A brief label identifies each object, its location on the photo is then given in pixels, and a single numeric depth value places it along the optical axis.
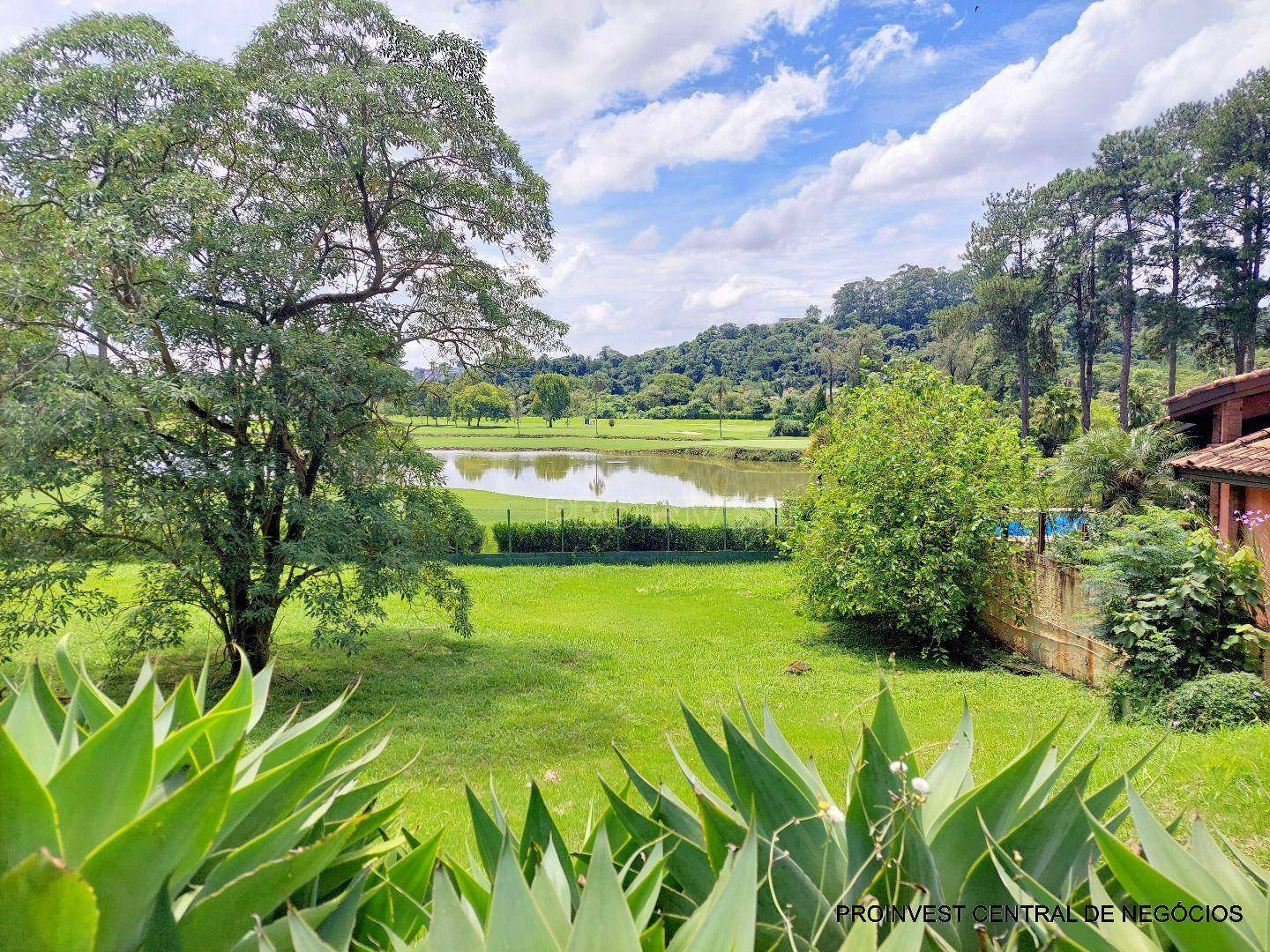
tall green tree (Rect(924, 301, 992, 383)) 45.91
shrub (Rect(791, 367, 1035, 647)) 11.54
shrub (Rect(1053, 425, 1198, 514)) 14.17
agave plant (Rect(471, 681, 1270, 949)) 1.04
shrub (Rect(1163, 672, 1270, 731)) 6.73
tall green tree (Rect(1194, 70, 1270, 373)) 28.95
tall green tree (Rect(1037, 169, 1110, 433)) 35.84
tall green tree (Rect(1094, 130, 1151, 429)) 34.22
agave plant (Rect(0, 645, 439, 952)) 0.90
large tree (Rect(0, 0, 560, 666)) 7.46
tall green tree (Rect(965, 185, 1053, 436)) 38.53
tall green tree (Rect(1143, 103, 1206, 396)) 31.96
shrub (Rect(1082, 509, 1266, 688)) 7.39
